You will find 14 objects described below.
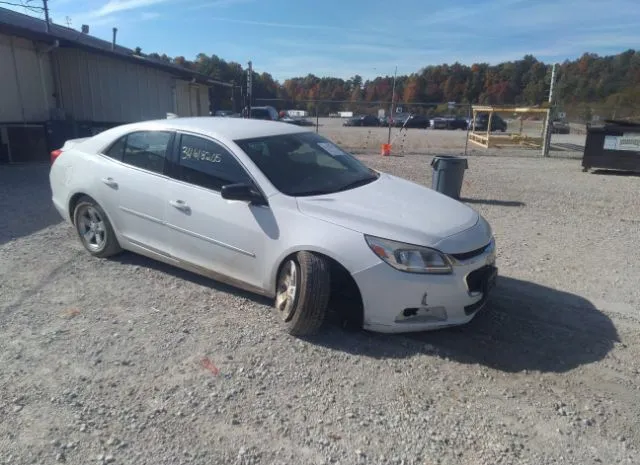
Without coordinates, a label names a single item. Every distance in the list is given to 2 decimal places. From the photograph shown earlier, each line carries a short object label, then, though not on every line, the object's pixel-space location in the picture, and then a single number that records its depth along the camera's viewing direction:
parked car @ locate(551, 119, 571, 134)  38.31
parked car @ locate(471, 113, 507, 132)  40.50
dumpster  13.01
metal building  12.26
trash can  8.83
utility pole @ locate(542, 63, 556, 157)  18.70
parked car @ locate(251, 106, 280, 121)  27.50
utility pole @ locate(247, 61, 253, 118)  20.94
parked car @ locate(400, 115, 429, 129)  49.56
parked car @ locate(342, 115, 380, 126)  48.94
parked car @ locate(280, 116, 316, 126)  36.92
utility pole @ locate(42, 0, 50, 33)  17.82
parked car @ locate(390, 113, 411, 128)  44.80
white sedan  3.26
